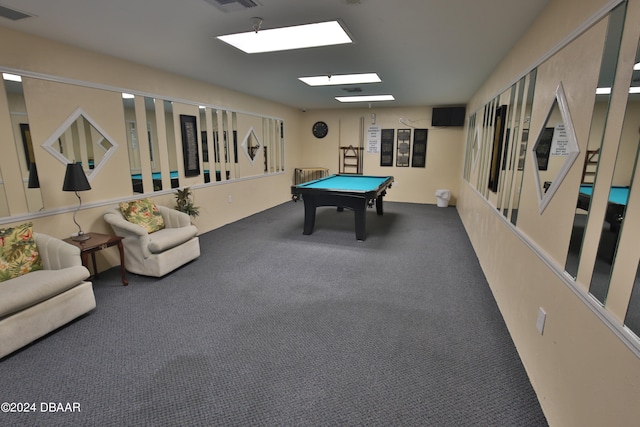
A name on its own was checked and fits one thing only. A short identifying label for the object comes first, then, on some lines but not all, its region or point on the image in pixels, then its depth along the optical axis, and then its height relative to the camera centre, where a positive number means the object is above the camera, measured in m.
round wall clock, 8.44 +0.59
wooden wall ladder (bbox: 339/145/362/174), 8.32 -0.24
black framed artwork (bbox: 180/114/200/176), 4.63 +0.07
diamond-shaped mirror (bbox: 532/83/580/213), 1.65 +0.02
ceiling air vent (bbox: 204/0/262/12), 2.12 +1.02
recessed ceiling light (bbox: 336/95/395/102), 6.12 +1.08
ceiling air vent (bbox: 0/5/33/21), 2.32 +1.03
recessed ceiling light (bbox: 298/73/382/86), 4.33 +1.04
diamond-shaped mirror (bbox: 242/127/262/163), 6.14 +0.11
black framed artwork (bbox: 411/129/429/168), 7.66 +0.09
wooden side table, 2.84 -0.90
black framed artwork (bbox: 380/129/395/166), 7.91 +0.13
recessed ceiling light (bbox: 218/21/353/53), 2.48 +0.97
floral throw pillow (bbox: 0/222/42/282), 2.47 -0.86
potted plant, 4.48 -0.78
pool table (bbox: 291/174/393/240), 4.51 -0.73
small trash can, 7.36 -1.09
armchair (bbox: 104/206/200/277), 3.29 -1.07
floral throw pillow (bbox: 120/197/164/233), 3.58 -0.77
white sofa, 2.10 -1.10
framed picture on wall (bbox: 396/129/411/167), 7.79 +0.09
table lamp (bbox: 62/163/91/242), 2.88 -0.28
